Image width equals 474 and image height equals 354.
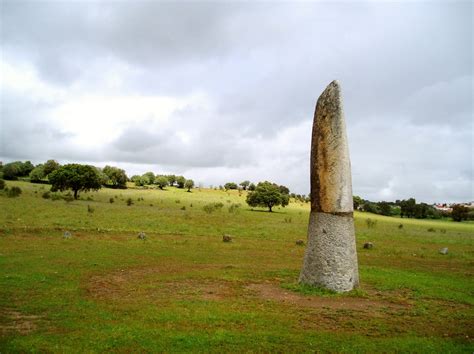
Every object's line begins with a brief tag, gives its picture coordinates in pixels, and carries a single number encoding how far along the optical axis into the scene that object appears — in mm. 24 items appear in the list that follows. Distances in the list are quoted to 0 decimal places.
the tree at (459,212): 103625
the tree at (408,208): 112625
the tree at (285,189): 150000
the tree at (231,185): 152125
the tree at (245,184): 155650
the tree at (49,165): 99312
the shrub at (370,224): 55628
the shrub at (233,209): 64512
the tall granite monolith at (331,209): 14941
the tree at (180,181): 146750
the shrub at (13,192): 54788
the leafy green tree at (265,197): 78688
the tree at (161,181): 134125
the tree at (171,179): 146750
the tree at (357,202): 120625
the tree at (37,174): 100312
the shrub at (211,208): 58700
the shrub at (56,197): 59638
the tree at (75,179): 67000
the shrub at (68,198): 58975
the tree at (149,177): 138975
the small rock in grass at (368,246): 31500
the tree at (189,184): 141500
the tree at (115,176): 115375
